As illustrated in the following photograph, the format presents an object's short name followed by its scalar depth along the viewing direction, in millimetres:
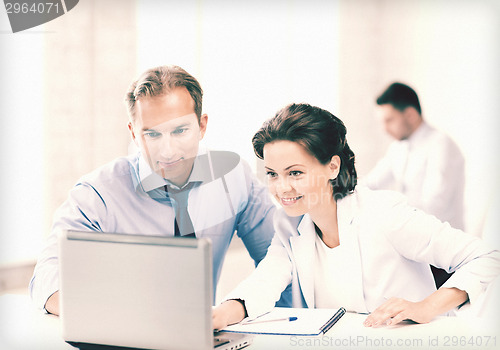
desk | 1237
